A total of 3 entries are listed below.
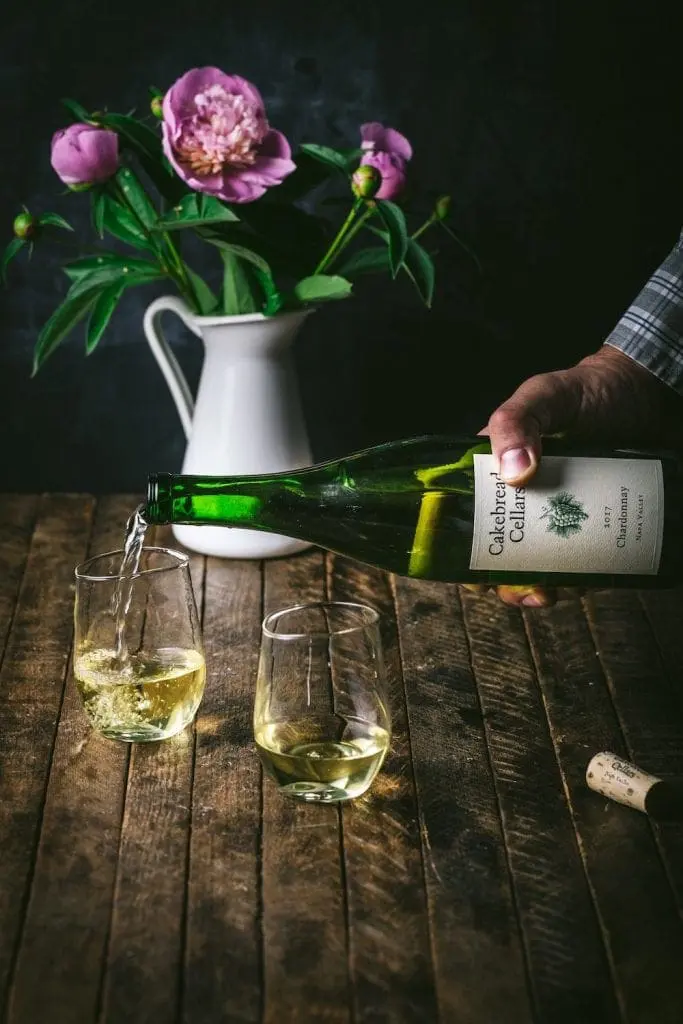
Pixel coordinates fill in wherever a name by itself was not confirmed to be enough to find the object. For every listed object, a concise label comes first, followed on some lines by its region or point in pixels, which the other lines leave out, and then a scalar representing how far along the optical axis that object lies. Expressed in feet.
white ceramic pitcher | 4.91
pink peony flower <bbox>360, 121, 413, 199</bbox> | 4.72
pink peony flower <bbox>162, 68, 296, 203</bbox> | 4.42
